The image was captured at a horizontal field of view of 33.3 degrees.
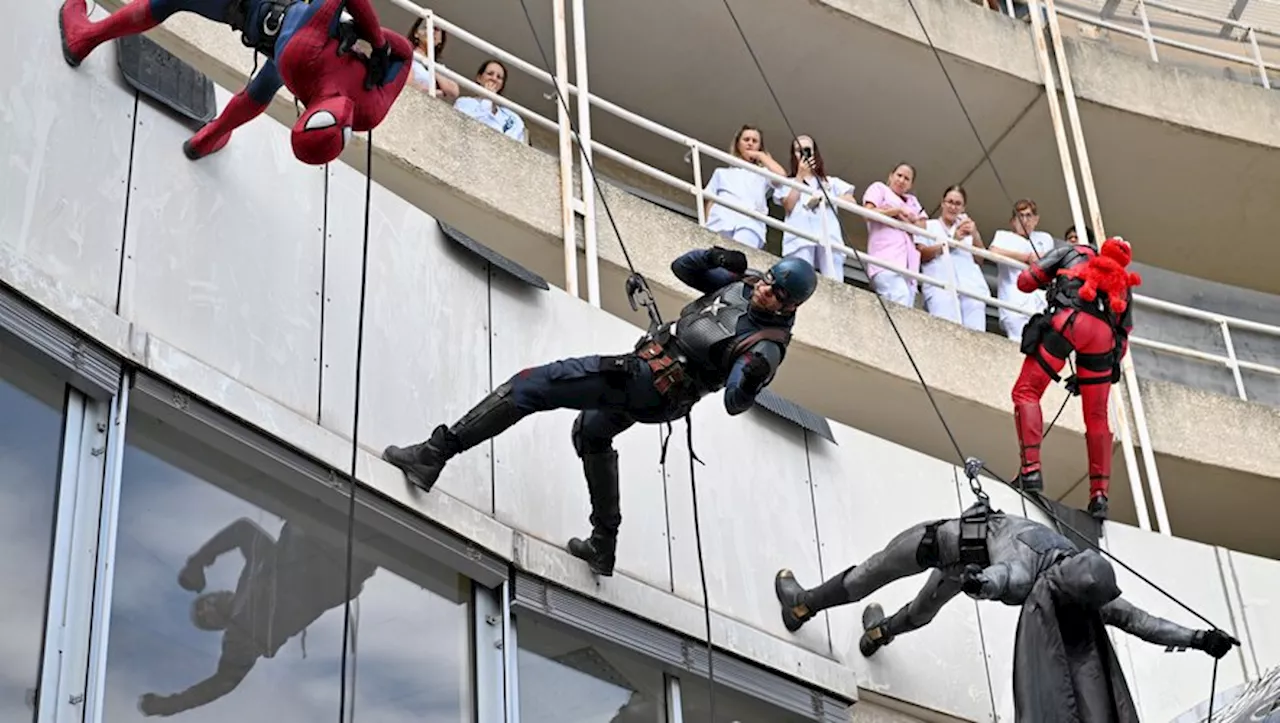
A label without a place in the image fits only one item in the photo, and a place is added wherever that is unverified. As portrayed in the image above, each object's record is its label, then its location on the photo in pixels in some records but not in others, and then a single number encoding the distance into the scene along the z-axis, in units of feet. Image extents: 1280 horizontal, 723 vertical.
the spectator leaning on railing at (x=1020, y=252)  52.60
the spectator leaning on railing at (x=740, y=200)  48.73
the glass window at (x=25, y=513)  24.64
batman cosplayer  29.12
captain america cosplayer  30.78
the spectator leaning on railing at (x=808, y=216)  48.67
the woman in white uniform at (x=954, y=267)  51.65
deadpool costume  42.52
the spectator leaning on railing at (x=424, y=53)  44.47
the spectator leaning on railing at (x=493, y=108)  45.06
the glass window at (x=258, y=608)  26.50
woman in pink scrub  50.62
